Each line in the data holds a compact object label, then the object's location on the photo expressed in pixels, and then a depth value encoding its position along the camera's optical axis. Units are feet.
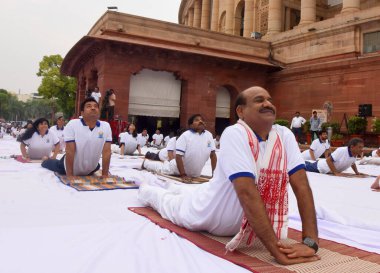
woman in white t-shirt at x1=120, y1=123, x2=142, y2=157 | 38.88
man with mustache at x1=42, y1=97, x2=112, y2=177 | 18.77
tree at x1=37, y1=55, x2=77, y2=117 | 119.75
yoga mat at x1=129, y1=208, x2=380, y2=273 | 7.82
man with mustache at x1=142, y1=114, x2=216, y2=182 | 21.08
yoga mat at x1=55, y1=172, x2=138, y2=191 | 17.22
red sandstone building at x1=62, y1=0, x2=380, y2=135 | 58.80
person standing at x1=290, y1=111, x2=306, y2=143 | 56.70
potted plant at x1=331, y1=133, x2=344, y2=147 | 50.38
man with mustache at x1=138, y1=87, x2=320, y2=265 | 8.14
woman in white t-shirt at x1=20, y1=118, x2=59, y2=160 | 27.30
